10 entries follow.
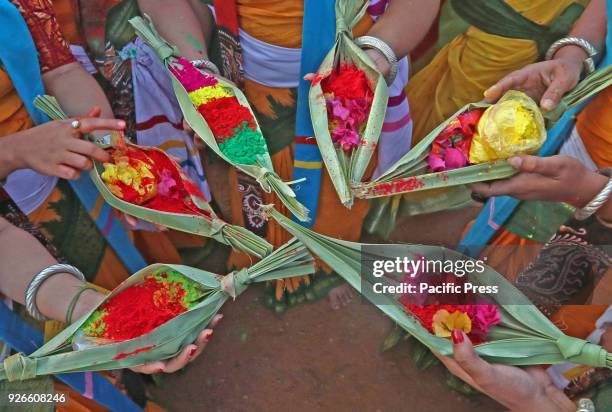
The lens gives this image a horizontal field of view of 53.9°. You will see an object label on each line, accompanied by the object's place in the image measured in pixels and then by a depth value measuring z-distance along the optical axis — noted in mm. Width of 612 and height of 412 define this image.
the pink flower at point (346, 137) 1738
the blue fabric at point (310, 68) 1785
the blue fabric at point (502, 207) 1752
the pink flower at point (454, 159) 1680
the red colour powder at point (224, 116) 1806
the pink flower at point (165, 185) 1752
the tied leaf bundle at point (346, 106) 1725
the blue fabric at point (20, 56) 1645
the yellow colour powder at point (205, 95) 1835
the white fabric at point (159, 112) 2059
